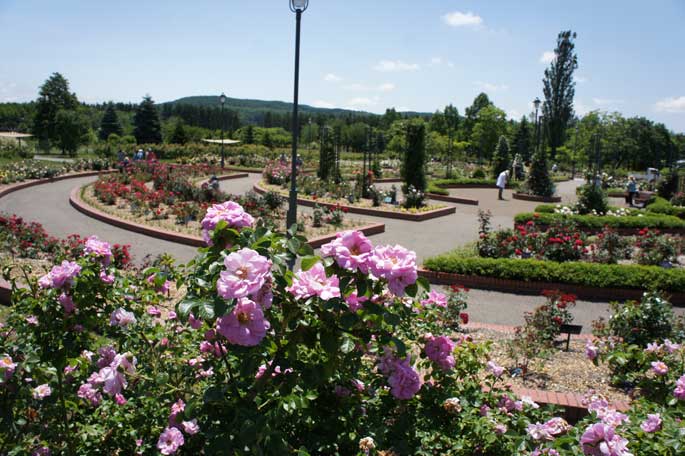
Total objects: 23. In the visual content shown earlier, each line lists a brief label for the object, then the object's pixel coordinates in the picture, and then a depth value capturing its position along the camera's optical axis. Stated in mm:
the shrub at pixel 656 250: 9523
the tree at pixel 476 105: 73688
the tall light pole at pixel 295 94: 7094
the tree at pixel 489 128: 54406
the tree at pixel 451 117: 73569
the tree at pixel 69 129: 35562
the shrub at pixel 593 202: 16094
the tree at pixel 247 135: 67875
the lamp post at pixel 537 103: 25800
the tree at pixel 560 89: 51188
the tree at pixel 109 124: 58656
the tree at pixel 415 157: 18641
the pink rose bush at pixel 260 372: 1903
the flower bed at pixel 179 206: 11922
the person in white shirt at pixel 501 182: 21516
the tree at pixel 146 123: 49625
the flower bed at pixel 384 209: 14539
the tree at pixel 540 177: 22000
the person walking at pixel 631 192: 20141
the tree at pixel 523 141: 47238
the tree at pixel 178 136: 48375
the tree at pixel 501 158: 30656
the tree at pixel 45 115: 42969
